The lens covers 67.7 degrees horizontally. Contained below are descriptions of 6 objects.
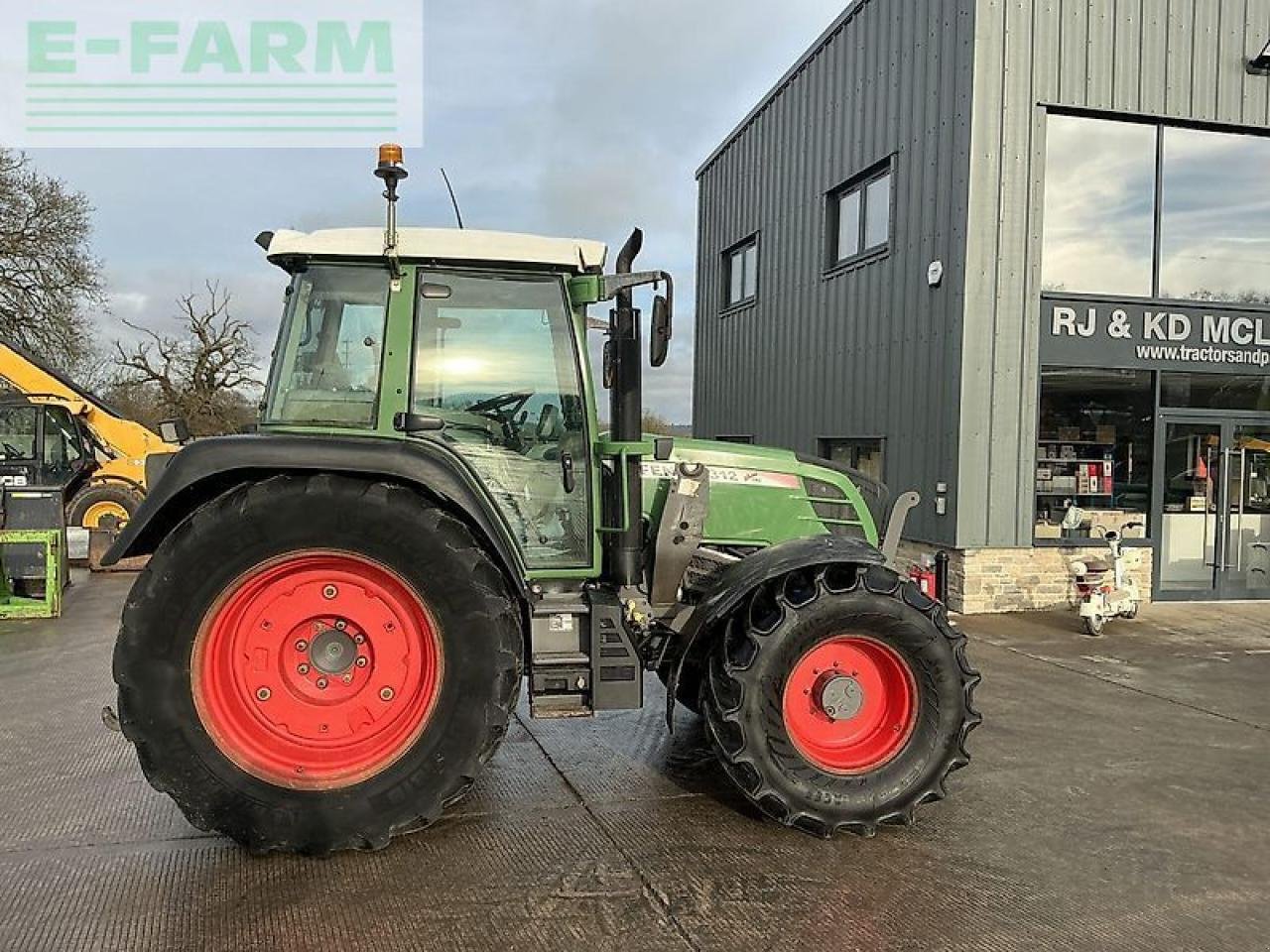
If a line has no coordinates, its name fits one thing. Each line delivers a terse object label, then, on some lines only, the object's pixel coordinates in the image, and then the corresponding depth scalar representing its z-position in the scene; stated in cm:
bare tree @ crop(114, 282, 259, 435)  2758
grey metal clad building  932
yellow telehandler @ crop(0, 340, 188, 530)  1318
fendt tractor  359
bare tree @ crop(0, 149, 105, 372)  2258
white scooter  857
